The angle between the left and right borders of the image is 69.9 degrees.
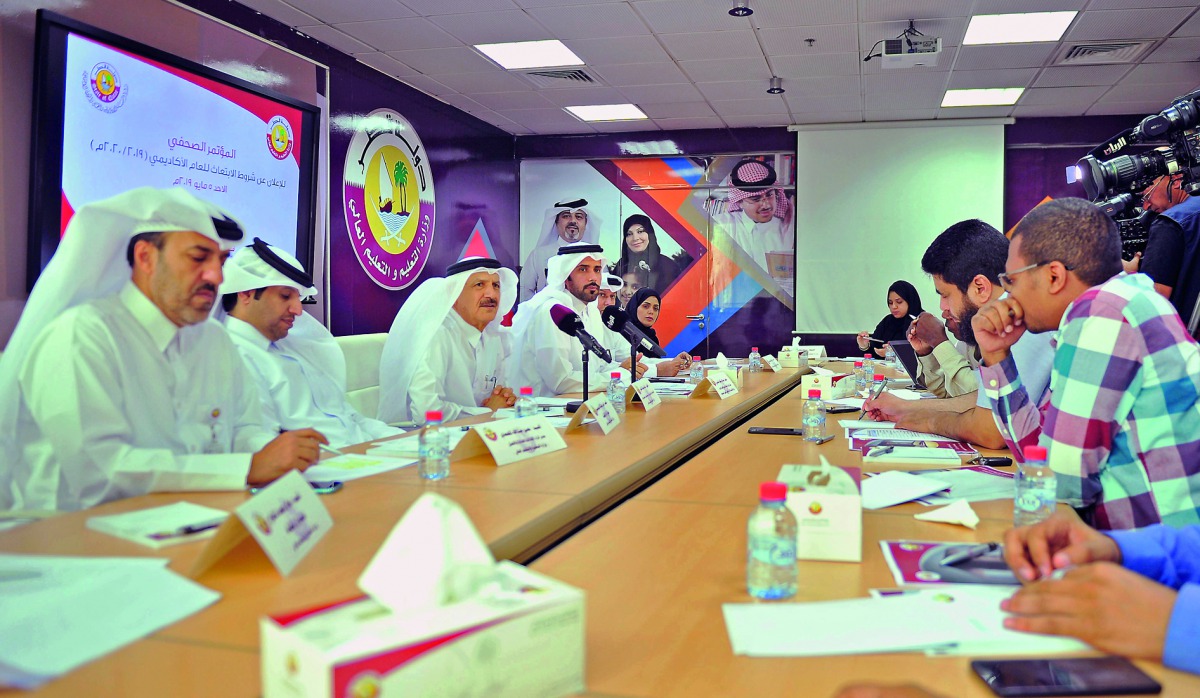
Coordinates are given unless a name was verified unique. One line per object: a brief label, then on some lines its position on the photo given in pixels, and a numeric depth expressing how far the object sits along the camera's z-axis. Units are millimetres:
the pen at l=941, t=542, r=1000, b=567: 1251
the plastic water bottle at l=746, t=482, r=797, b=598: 1159
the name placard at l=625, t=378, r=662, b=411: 3305
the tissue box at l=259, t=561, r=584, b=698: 732
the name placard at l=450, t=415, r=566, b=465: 2135
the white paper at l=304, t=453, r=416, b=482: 1961
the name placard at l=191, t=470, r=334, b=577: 1221
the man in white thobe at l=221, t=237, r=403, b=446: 3387
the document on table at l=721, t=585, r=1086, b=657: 982
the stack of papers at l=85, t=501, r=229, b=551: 1412
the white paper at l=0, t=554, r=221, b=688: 940
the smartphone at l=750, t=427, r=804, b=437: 2727
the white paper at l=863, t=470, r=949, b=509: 1671
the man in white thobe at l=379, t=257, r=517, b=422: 3826
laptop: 4480
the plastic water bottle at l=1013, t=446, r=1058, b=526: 1525
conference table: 915
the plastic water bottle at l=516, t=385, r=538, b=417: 3039
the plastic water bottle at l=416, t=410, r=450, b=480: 1976
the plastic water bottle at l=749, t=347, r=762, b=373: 5316
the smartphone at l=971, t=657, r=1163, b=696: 868
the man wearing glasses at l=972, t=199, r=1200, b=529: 1617
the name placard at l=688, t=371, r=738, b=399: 3701
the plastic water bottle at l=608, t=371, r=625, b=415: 3271
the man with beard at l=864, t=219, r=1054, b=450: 2385
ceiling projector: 5164
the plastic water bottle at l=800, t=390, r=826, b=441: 2576
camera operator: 3361
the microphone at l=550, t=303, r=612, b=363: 3137
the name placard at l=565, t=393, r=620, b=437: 2592
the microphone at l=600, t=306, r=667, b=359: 3438
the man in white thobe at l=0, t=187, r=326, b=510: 1864
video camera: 3264
